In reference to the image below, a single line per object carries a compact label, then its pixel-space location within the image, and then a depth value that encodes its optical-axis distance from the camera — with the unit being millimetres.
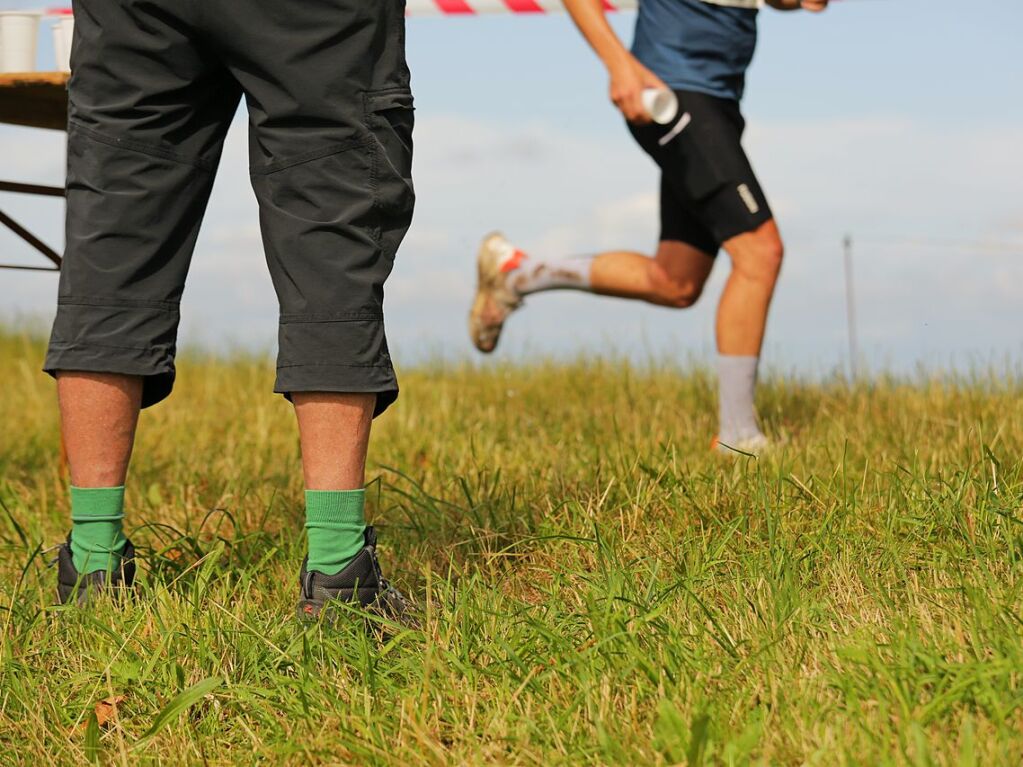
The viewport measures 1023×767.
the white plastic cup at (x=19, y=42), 3312
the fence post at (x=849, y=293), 6361
